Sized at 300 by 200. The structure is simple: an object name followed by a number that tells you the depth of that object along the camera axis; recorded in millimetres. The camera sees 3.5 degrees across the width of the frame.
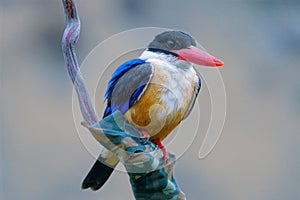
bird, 5799
